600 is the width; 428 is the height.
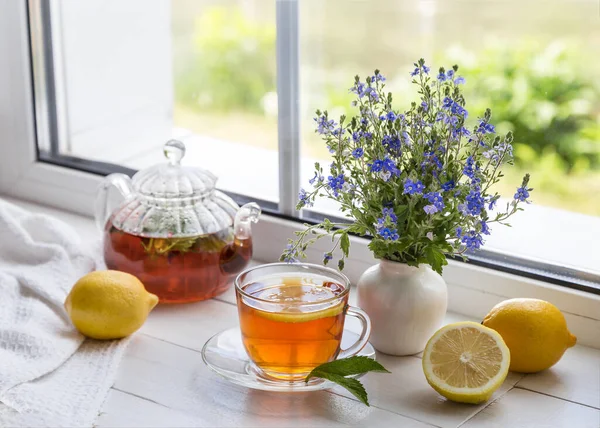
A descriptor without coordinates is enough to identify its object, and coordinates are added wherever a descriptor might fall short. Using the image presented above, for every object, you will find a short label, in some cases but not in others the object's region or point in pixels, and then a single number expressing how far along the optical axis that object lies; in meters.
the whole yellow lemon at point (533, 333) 1.28
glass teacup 1.24
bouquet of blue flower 1.24
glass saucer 1.25
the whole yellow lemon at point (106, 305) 1.33
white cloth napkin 1.24
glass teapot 1.40
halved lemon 1.24
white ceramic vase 1.30
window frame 1.37
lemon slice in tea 1.24
